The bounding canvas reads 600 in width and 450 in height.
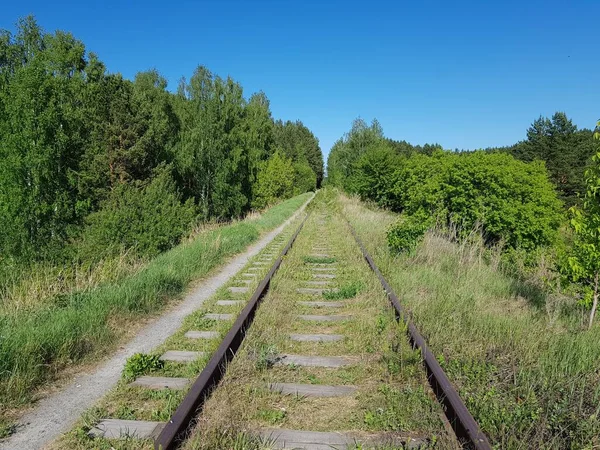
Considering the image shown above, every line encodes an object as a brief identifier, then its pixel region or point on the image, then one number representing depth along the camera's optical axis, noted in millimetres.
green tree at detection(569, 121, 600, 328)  4621
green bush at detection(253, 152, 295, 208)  43656
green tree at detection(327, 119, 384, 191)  39375
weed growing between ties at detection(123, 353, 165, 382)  3808
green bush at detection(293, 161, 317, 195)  69750
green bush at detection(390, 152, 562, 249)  10000
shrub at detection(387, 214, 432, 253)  9430
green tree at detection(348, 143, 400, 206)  26688
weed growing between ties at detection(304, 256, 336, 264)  9734
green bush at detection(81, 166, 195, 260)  21422
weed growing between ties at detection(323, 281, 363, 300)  6539
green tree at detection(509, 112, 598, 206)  52044
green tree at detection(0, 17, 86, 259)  19469
